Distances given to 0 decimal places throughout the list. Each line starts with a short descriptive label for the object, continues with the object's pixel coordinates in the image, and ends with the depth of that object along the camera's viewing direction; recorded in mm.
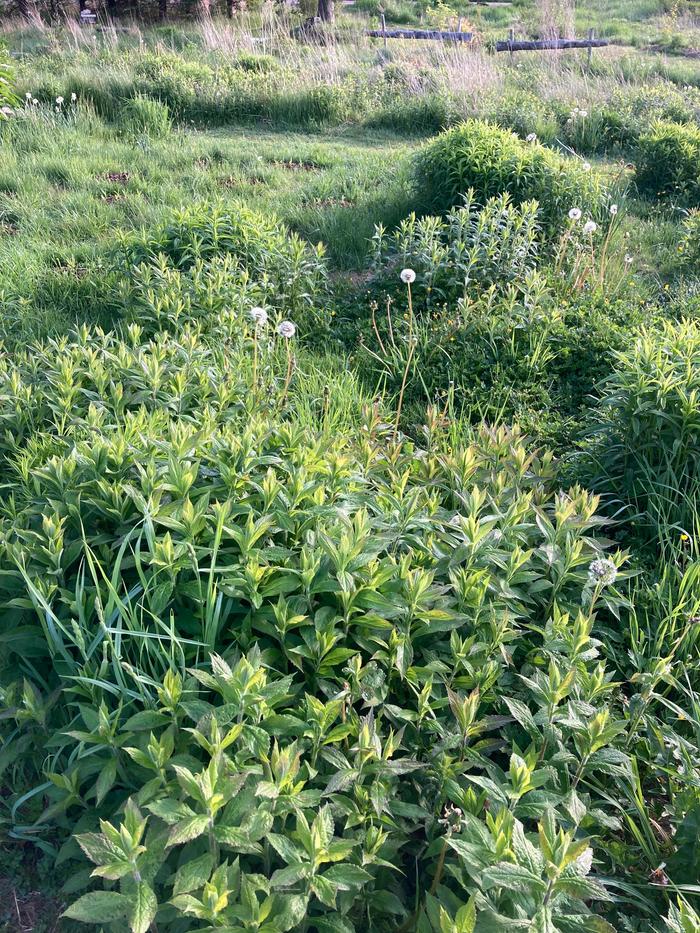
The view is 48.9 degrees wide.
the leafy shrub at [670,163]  7004
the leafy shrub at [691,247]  5695
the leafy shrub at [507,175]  5883
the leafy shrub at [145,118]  8641
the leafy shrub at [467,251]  4922
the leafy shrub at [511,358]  4102
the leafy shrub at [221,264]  4418
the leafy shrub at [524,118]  8414
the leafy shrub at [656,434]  3203
